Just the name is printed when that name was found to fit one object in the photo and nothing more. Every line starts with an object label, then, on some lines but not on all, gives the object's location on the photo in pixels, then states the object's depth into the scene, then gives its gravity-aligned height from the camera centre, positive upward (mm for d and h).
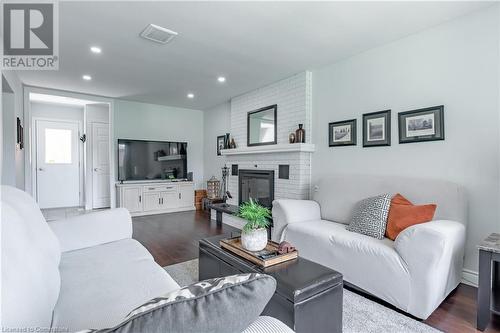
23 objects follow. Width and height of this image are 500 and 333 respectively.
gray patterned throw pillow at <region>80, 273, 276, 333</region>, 499 -303
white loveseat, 1777 -641
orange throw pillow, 2148 -438
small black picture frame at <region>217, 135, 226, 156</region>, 5777 +522
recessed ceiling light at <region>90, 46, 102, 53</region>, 2998 +1387
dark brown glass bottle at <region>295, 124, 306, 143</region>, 3705 +440
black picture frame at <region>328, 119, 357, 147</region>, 3208 +409
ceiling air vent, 2538 +1364
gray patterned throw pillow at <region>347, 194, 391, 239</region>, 2289 -485
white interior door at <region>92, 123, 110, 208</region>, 5883 -6
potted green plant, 1767 -446
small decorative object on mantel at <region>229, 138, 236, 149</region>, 5117 +430
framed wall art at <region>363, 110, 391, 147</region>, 2885 +422
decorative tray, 1629 -594
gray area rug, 1668 -1066
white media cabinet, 5238 -667
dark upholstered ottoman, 1321 -696
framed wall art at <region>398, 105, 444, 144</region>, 2494 +412
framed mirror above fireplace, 4254 +689
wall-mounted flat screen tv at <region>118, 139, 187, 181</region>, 5426 +130
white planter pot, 1769 -514
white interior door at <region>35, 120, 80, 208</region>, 5957 +44
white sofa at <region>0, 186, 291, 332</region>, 715 -537
